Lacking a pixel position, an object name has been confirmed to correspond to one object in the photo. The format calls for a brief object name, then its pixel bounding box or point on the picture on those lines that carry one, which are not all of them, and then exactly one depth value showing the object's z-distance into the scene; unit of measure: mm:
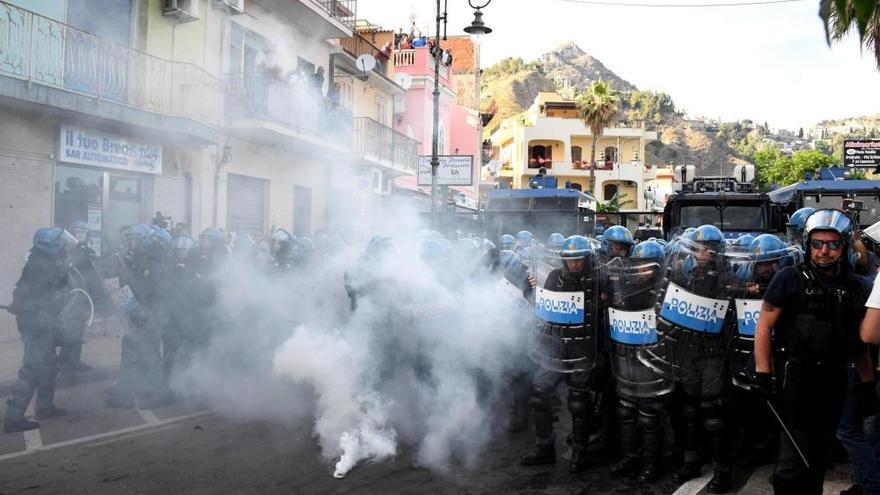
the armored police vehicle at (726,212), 10641
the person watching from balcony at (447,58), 26553
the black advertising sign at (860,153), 20172
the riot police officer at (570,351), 4637
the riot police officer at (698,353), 4312
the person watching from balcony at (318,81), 15688
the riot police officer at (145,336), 6344
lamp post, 12133
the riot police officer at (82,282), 6618
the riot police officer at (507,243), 8664
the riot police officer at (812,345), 3357
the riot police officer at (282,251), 8219
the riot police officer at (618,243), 5844
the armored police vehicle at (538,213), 13633
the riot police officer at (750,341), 4441
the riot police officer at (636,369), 4441
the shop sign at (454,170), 13789
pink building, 24214
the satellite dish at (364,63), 18016
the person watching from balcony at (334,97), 15991
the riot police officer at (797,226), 6621
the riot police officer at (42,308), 5547
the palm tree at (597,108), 37219
